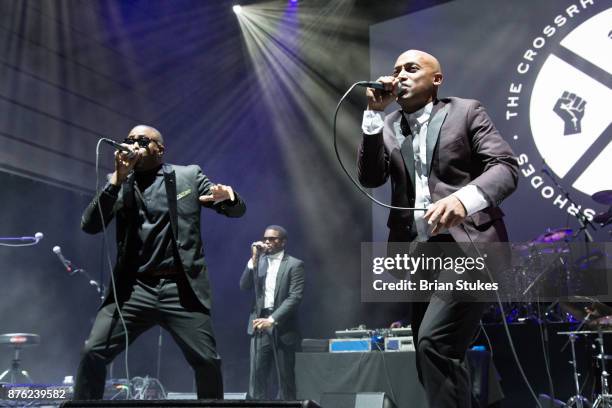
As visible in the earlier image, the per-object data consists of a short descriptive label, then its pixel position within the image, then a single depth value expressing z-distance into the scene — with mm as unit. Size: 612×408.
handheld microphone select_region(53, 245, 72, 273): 6301
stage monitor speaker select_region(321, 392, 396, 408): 4848
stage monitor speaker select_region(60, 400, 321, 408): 1903
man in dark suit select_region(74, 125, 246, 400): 3318
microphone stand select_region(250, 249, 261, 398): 6566
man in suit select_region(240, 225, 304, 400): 6496
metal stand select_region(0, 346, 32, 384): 6504
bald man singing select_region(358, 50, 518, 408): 2295
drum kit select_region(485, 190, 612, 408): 5328
